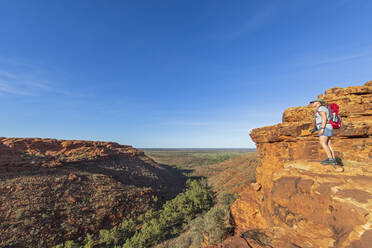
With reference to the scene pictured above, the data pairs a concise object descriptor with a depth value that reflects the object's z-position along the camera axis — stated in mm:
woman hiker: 5020
